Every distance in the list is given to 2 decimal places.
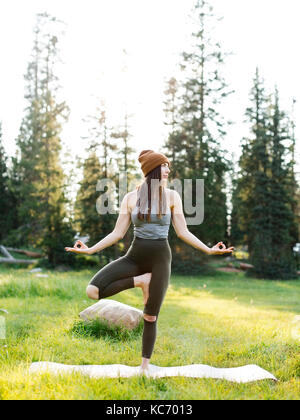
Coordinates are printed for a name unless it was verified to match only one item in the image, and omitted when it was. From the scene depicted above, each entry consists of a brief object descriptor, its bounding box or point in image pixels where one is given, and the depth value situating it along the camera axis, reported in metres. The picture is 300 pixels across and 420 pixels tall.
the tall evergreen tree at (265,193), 23.53
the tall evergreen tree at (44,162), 23.27
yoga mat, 4.60
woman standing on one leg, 4.46
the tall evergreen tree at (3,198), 30.99
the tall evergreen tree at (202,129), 23.09
